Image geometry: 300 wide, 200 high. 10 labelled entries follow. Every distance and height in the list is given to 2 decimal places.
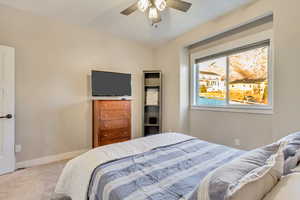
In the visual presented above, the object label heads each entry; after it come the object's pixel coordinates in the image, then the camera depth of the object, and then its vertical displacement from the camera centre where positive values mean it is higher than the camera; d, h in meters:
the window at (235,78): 2.71 +0.41
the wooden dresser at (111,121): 3.14 -0.47
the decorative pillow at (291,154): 0.89 -0.32
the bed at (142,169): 1.02 -0.56
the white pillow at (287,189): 0.62 -0.37
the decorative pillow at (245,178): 0.61 -0.34
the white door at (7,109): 2.39 -0.17
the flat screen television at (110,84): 3.25 +0.32
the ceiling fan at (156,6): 1.89 +1.14
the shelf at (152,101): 4.13 -0.06
